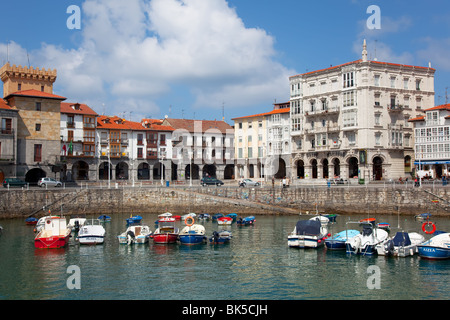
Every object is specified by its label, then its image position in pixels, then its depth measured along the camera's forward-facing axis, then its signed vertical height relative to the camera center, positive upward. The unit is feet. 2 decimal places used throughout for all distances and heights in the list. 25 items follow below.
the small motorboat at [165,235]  138.00 -18.41
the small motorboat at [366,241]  119.24 -18.44
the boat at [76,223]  169.17 -17.76
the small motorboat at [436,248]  112.06 -19.32
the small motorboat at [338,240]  126.11 -19.12
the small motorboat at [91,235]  136.87 -17.88
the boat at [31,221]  187.01 -18.42
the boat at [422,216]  188.19 -19.04
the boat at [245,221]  187.21 -19.70
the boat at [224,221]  187.77 -19.53
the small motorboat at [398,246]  115.24 -19.25
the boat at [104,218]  197.98 -18.65
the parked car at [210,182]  271.28 -4.60
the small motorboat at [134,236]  138.10 -18.79
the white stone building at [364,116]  270.26 +34.85
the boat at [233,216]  203.57 -19.06
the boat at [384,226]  156.56 -18.98
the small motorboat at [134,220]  186.96 -18.64
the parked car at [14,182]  225.76 -2.56
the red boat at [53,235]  130.72 -17.51
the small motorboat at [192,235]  136.46 -18.44
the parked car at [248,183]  260.62 -5.46
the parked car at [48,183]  234.17 -3.31
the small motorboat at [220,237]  138.00 -19.44
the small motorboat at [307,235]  128.98 -18.08
